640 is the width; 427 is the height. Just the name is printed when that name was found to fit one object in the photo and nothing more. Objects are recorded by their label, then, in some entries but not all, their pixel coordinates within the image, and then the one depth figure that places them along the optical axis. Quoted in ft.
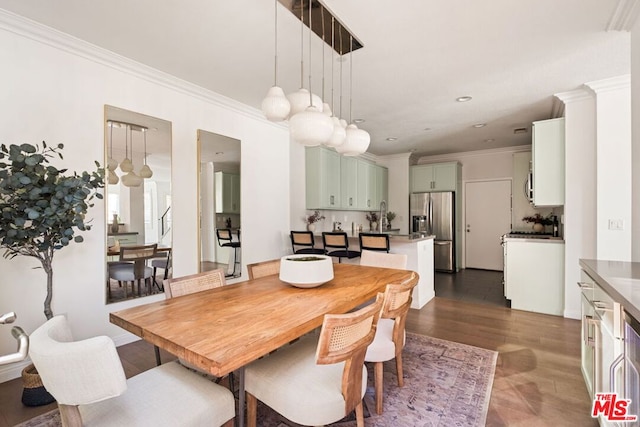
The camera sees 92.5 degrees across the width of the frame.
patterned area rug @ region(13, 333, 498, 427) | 5.80
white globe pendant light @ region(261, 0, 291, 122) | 6.22
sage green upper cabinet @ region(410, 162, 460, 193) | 20.86
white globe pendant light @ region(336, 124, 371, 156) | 7.43
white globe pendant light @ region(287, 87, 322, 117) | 6.57
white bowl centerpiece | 6.32
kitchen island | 12.71
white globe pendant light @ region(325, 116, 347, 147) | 6.94
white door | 20.85
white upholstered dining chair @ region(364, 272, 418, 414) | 5.36
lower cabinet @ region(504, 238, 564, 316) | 11.83
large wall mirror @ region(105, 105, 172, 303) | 8.96
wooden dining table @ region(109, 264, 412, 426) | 3.65
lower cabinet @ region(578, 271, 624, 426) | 4.15
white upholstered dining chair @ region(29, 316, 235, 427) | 3.12
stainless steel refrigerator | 20.68
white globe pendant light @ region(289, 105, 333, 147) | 5.79
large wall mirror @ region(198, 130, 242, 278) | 11.36
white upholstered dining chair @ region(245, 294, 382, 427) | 3.92
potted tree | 6.06
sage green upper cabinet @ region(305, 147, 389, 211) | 16.05
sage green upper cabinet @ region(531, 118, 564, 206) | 11.93
